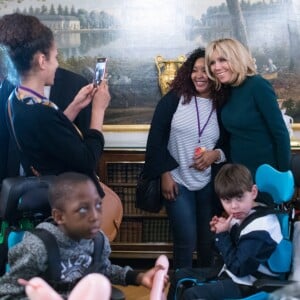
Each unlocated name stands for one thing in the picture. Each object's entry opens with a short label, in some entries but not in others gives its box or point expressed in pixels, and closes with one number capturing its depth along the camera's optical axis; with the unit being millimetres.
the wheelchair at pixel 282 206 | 1834
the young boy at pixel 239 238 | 1899
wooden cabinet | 3309
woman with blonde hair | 2342
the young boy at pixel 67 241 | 1540
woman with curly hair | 2529
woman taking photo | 1704
